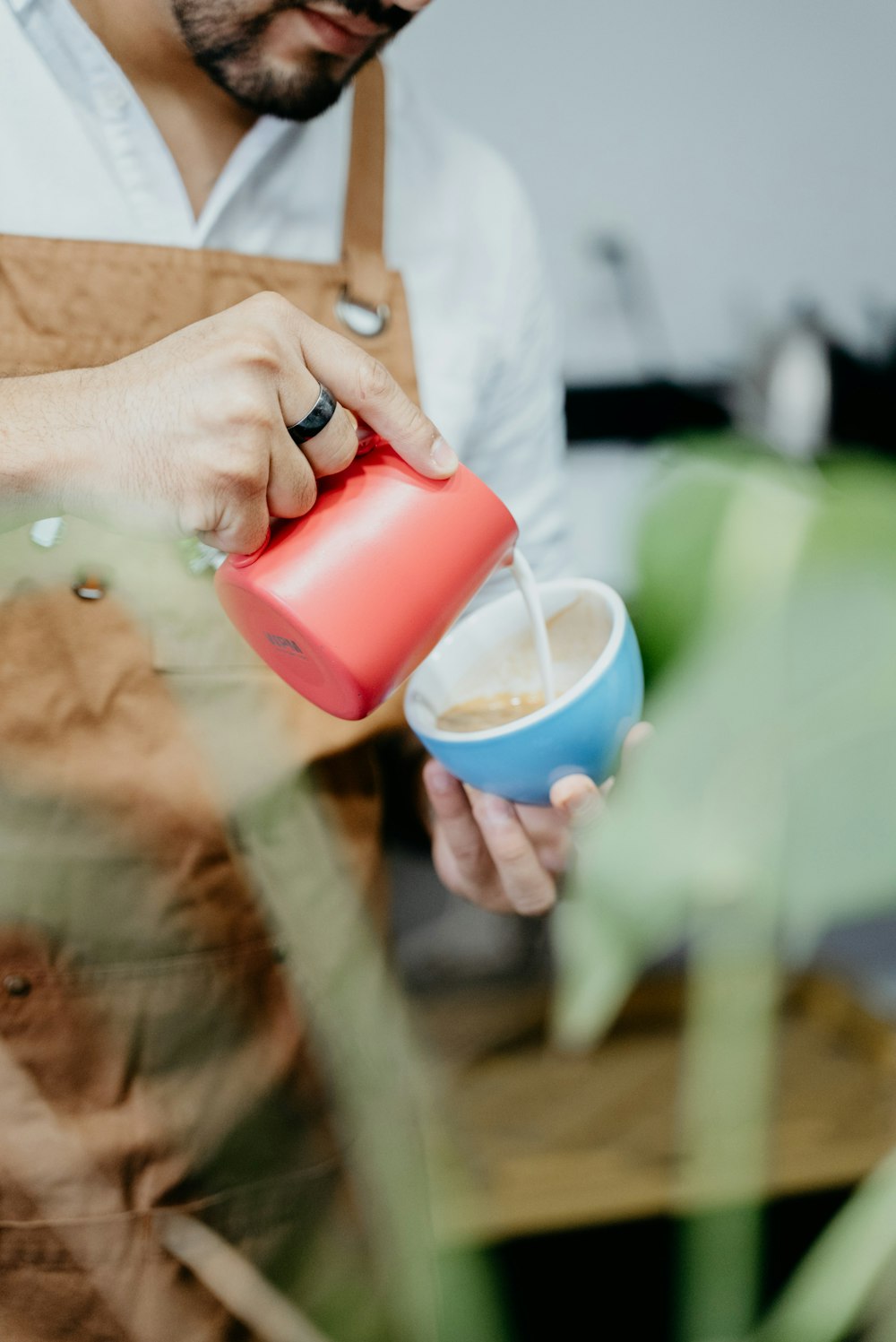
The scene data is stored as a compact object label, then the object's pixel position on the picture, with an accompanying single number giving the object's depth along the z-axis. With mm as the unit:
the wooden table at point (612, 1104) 1076
